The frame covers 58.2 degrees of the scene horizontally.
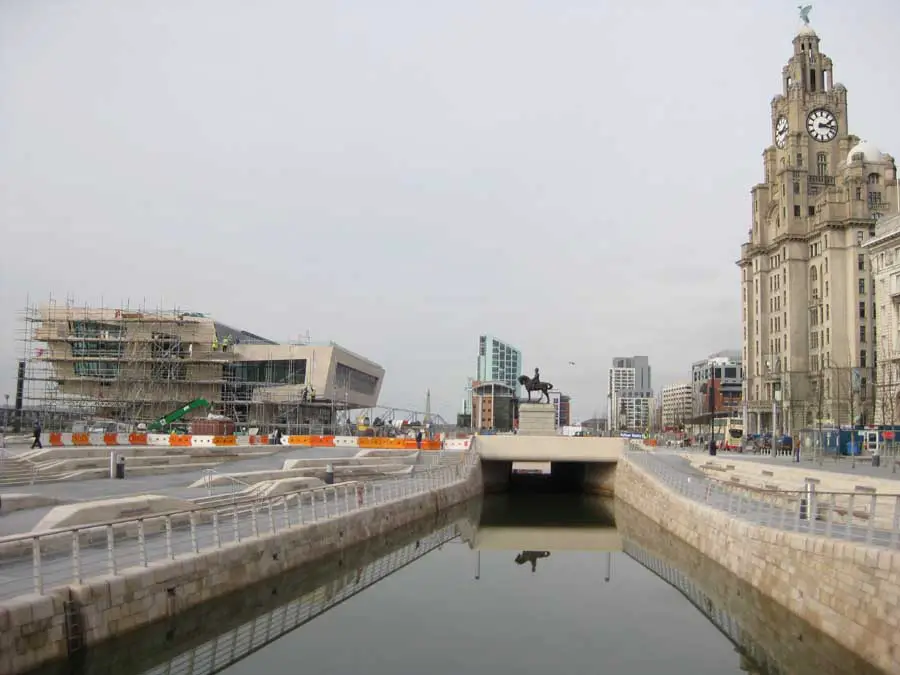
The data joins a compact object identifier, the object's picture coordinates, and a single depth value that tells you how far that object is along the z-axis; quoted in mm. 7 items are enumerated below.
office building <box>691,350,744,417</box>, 142625
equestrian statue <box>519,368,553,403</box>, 58469
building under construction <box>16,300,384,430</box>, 88125
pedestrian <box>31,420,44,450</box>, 42031
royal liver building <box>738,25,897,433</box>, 85562
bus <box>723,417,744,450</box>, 72475
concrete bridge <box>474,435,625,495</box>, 47616
